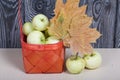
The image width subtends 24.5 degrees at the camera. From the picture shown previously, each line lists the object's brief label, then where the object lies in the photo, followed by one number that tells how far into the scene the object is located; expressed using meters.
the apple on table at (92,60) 1.19
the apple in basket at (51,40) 1.15
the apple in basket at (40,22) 1.16
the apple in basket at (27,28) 1.20
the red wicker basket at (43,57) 1.13
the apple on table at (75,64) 1.15
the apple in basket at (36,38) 1.14
